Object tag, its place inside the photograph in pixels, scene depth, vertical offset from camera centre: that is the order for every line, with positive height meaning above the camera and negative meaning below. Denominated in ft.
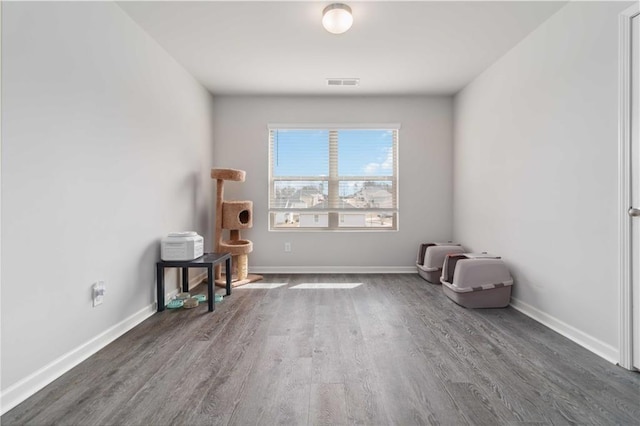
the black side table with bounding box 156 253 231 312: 8.92 -1.58
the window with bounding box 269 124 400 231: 14.06 +1.50
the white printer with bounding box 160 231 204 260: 8.99 -1.01
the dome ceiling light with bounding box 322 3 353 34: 7.39 +4.70
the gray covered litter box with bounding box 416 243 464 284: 12.08 -1.84
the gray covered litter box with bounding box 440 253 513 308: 9.18 -2.09
